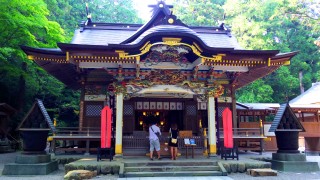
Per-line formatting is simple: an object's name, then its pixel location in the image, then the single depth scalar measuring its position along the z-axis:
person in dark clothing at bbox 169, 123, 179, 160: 9.96
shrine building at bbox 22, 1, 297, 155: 10.18
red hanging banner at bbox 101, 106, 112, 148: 9.80
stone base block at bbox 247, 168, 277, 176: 8.50
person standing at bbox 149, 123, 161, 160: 9.95
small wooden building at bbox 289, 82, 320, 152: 18.69
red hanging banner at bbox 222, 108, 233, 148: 10.55
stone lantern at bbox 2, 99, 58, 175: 8.88
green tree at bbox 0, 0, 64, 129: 13.16
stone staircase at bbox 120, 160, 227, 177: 8.62
